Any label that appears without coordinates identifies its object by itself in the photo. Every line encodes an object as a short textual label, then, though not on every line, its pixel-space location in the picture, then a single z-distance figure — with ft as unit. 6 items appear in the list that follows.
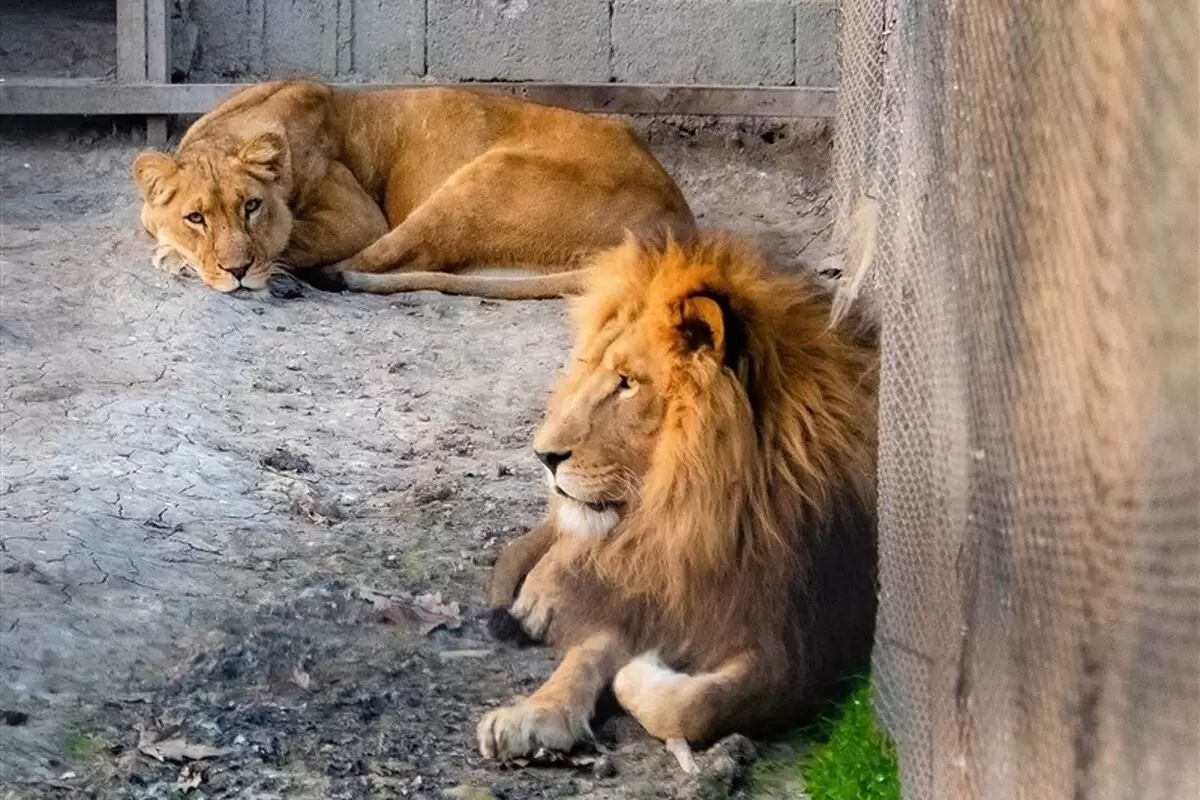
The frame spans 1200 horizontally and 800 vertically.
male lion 20.01
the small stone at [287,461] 31.50
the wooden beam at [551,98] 52.90
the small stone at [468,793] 19.11
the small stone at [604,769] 19.76
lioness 44.39
